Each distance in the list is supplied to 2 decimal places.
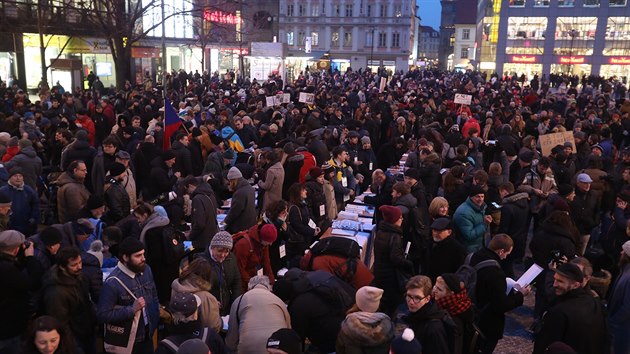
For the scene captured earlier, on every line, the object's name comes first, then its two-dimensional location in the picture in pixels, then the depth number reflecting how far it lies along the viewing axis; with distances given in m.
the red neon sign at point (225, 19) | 47.66
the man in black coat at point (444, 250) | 5.96
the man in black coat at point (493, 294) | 5.11
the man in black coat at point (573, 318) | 4.48
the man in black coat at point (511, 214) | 7.60
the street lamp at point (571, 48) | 59.98
